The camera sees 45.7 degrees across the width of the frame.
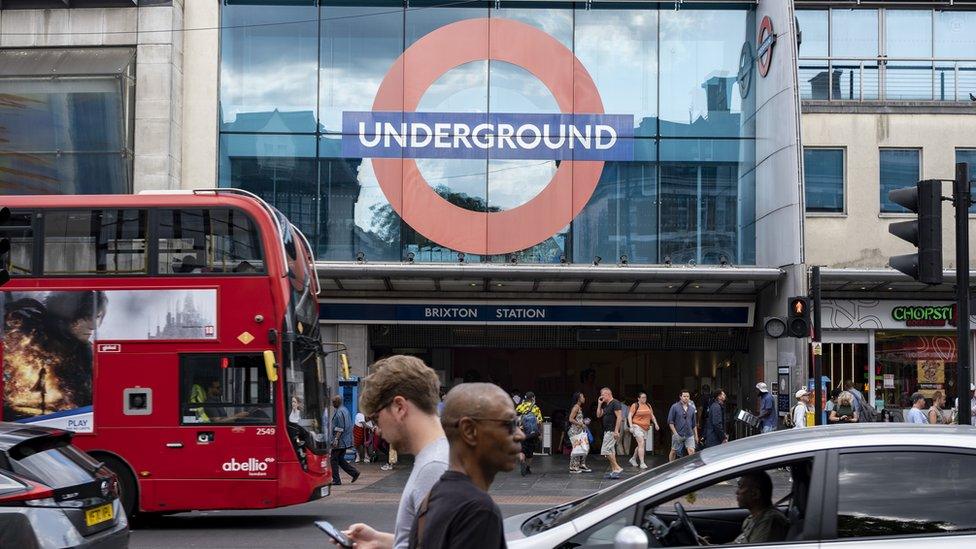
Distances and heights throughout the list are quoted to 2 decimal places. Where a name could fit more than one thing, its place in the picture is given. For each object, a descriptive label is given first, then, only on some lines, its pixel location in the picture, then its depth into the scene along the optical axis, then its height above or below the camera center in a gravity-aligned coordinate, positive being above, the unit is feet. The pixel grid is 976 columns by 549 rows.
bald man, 10.28 -1.50
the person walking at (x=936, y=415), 67.97 -6.64
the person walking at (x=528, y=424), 74.18 -7.96
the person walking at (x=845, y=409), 63.63 -5.91
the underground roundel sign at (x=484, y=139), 83.76 +11.74
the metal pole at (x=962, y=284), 31.19 +0.49
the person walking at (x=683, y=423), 72.23 -7.67
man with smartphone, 12.24 -1.27
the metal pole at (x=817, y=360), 54.24 -2.84
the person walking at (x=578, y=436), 73.34 -8.74
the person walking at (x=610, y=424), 71.72 -7.82
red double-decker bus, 44.45 -2.05
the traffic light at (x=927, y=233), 31.24 +1.87
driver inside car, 17.26 -3.22
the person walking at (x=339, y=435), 66.23 -7.98
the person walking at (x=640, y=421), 75.25 -7.86
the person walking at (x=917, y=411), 66.08 -6.28
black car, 23.56 -4.25
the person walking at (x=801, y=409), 66.85 -6.28
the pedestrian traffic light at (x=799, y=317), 57.62 -0.78
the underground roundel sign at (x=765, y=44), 81.35 +18.28
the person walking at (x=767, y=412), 68.69 -6.57
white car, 16.69 -2.82
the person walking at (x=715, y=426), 70.44 -7.67
